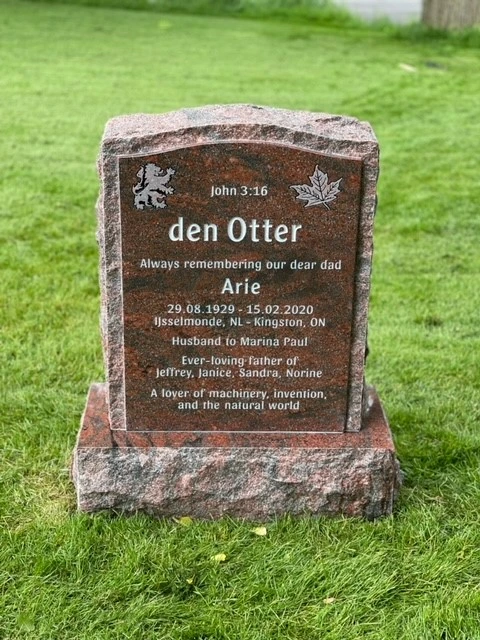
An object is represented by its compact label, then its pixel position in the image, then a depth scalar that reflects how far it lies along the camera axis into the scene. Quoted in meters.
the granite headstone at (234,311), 3.09
